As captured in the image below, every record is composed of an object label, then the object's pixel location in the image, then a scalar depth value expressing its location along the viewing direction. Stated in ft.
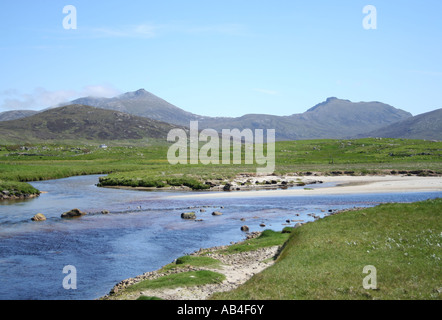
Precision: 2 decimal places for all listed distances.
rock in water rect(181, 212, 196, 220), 164.85
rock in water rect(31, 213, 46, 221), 156.62
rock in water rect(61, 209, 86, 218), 165.86
